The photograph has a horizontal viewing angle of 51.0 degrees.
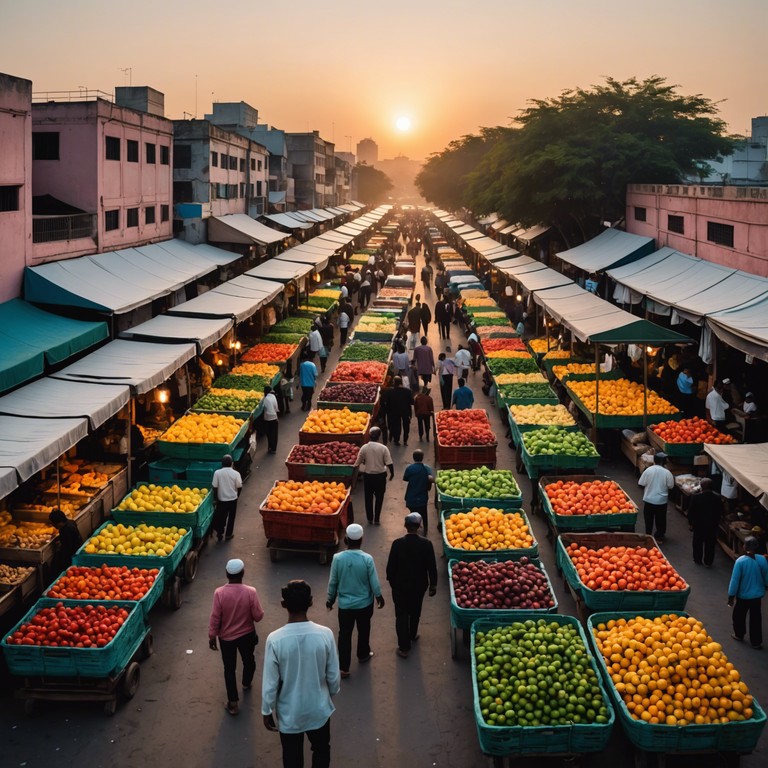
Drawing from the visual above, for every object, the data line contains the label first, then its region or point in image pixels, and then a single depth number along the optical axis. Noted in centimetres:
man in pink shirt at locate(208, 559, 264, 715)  790
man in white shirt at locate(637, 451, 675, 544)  1227
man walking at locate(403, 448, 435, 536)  1203
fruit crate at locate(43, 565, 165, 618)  899
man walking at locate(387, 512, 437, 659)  894
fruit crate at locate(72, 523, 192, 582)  1025
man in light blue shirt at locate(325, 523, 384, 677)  835
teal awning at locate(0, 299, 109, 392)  1439
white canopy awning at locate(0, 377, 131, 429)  1195
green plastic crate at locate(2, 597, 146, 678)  808
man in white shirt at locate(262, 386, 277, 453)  1695
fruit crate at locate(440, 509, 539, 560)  1028
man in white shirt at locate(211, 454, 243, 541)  1225
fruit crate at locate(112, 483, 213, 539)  1159
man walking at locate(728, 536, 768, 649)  928
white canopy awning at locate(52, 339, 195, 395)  1405
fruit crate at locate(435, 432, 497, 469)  1464
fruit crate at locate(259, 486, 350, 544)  1179
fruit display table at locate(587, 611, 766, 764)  699
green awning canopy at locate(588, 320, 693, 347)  1571
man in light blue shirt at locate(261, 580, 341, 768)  587
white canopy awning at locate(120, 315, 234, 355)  1748
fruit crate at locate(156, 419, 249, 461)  1446
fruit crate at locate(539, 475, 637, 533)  1167
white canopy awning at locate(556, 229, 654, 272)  2678
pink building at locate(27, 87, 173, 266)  2155
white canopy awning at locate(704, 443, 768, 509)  980
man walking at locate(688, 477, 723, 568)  1153
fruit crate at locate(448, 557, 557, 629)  876
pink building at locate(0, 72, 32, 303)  1773
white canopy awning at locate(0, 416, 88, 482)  984
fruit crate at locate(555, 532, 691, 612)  925
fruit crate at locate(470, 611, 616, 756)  694
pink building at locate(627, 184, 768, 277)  1903
